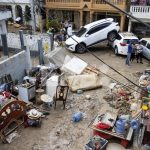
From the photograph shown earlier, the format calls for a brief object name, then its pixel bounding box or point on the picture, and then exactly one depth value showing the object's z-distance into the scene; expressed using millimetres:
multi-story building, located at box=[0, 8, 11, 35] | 14071
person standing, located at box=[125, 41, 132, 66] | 10997
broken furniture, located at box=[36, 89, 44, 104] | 8406
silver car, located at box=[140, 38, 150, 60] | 11546
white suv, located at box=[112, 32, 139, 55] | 11939
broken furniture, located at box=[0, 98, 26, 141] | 6649
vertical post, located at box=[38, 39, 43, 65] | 11105
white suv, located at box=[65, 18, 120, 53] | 12763
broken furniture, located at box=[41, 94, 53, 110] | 7968
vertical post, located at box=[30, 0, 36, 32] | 17069
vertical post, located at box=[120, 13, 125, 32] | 15034
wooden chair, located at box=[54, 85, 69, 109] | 8030
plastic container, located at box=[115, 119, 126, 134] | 6150
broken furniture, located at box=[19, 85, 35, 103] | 8254
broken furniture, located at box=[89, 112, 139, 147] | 6093
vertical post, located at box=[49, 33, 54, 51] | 12022
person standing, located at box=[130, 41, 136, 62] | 11211
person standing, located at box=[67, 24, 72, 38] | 15046
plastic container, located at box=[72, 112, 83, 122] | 7340
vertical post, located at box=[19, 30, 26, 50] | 12413
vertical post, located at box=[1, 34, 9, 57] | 11559
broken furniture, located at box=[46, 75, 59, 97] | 8658
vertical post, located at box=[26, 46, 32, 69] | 10250
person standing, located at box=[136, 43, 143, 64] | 11156
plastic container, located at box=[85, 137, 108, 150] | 5764
